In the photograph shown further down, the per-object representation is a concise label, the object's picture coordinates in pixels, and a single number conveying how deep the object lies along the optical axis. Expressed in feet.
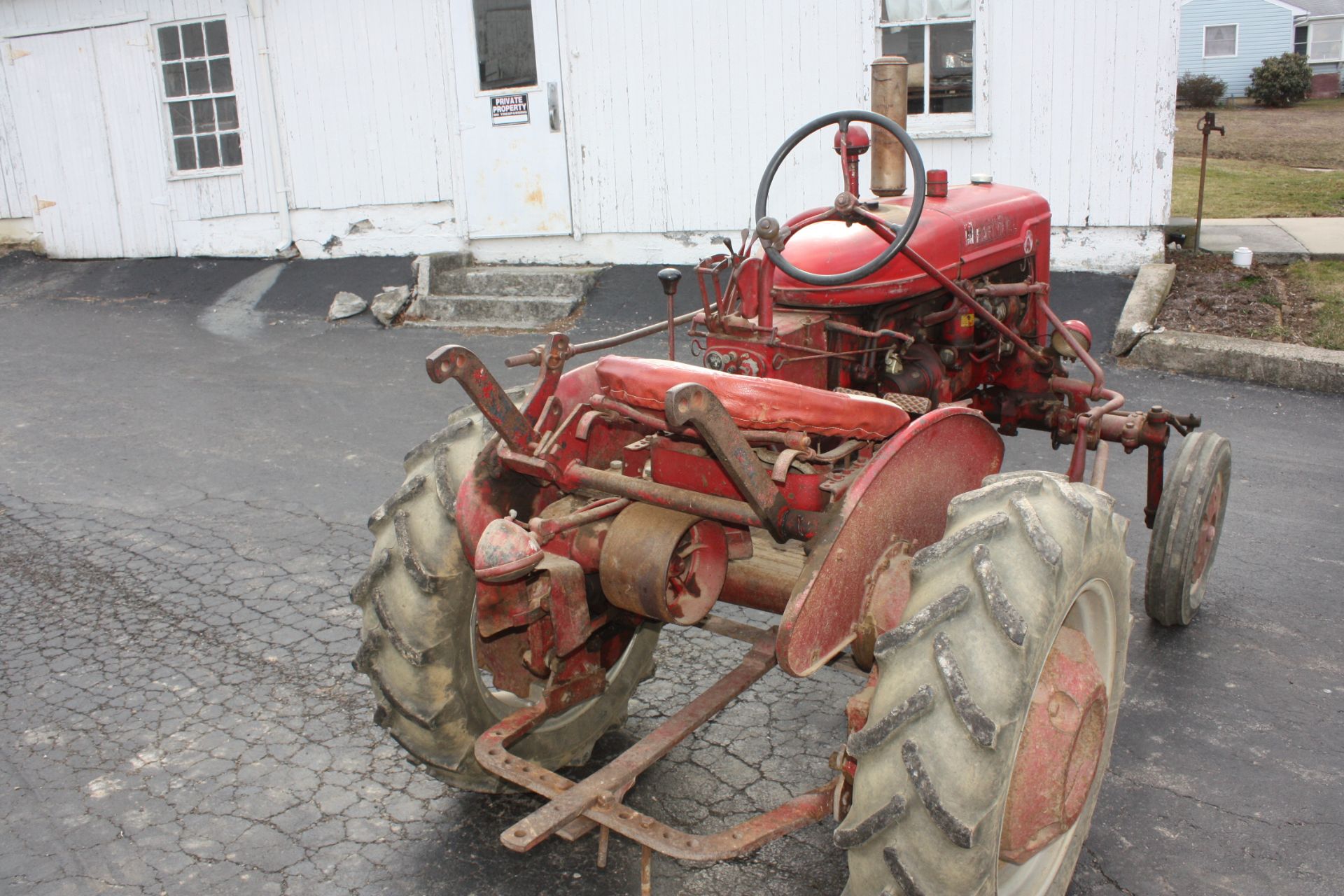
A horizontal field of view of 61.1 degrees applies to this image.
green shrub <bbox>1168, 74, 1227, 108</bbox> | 96.53
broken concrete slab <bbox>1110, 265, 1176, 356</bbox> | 25.79
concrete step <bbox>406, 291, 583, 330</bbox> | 32.17
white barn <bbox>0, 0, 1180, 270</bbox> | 29.58
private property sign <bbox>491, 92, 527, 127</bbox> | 34.42
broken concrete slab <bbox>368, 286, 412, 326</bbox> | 33.04
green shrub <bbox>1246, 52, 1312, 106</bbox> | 94.94
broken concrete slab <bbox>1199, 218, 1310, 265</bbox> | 31.01
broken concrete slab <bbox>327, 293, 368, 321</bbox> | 33.88
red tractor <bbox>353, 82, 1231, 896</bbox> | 7.41
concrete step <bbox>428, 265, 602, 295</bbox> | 33.60
